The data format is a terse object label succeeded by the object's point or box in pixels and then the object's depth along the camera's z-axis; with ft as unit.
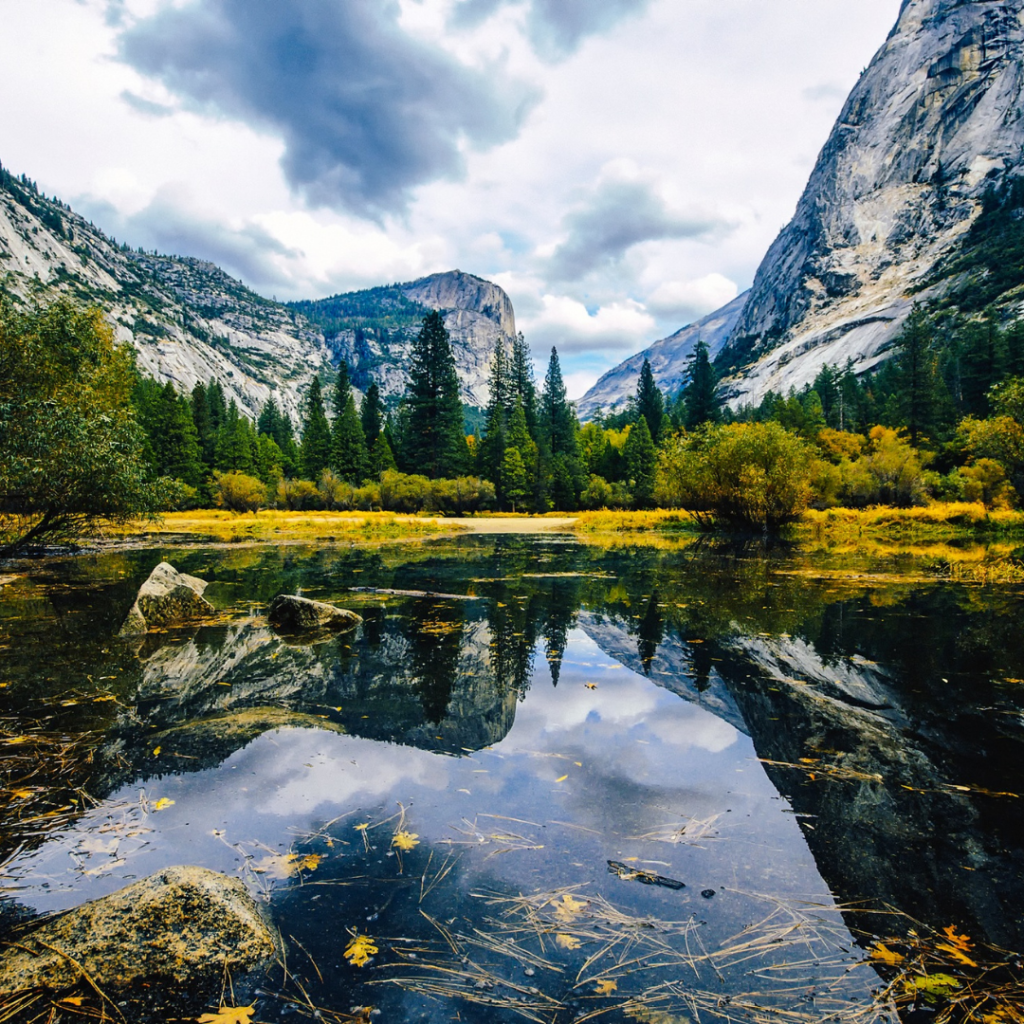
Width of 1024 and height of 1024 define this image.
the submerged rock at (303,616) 32.42
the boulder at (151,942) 7.90
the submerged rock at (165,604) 31.19
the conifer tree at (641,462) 191.83
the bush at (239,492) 165.17
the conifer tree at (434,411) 205.26
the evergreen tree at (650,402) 243.19
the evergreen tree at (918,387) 192.03
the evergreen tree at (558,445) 202.08
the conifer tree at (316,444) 212.84
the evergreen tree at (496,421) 199.52
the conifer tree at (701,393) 226.79
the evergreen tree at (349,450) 208.54
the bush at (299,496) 185.06
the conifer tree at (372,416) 237.45
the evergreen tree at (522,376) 245.45
